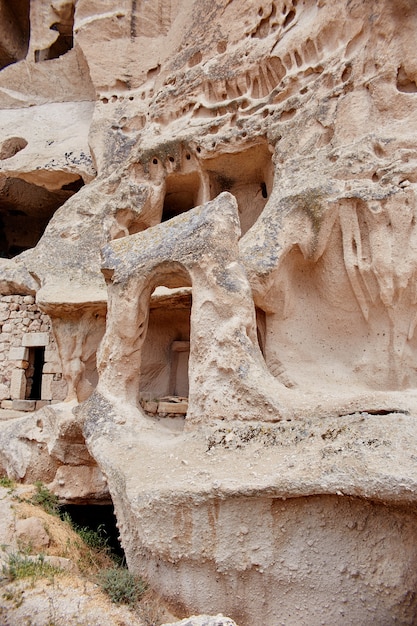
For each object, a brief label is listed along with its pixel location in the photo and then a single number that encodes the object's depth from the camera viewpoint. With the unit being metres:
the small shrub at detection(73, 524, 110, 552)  5.54
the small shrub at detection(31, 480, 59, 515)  5.92
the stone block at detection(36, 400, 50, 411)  8.49
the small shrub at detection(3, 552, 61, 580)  3.94
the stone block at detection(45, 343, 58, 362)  8.57
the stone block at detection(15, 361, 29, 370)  8.73
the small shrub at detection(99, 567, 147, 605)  3.98
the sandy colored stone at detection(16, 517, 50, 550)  4.80
